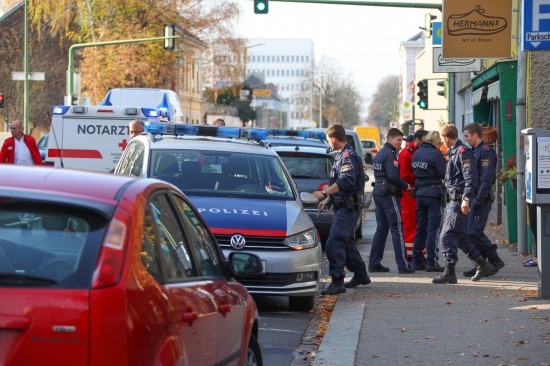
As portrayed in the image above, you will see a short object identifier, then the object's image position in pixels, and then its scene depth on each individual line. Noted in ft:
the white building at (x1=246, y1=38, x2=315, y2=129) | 430.94
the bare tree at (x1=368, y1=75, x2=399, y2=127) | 536.34
